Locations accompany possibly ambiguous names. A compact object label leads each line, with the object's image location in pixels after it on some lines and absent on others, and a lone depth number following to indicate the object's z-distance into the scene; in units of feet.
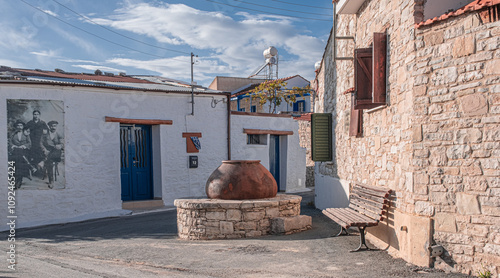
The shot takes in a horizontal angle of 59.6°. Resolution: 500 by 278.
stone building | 14.85
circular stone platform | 23.02
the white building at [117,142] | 31.63
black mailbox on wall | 39.32
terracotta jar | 24.00
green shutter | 32.24
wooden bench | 19.01
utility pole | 38.88
